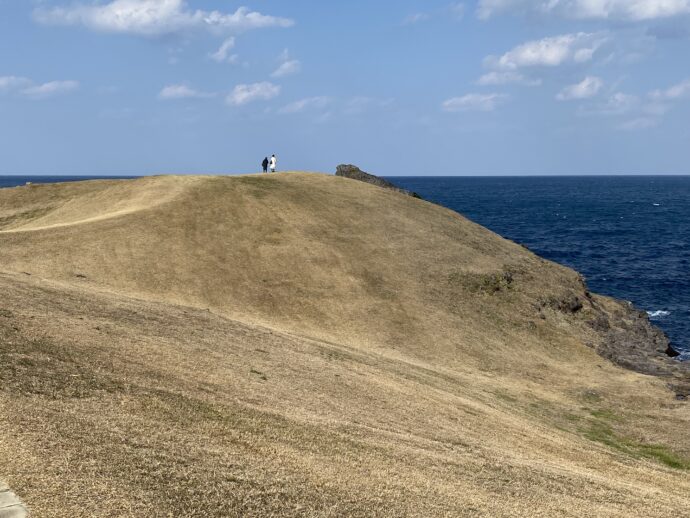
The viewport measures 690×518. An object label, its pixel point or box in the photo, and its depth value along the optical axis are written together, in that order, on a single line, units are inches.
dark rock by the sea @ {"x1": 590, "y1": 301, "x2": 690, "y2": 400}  1596.9
